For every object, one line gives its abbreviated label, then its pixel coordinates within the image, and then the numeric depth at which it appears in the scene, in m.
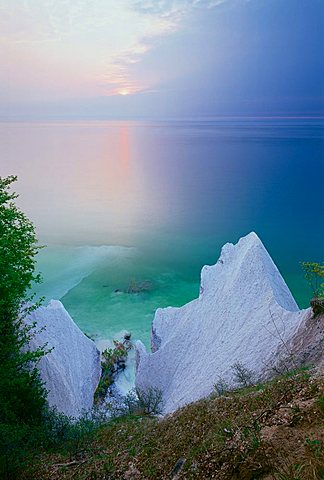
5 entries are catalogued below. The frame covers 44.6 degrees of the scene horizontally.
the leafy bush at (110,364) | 26.39
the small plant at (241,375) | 15.89
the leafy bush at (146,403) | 19.95
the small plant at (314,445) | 6.18
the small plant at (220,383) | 16.18
